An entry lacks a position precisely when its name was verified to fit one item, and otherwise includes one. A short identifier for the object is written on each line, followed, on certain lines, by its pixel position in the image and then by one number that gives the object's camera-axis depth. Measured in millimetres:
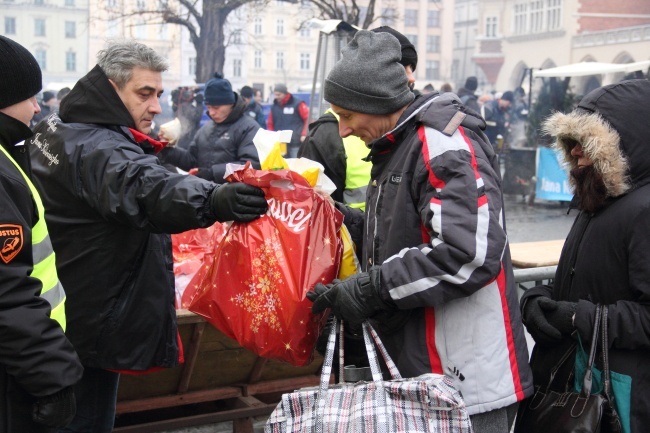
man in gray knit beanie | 2547
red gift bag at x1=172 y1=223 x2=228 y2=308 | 4395
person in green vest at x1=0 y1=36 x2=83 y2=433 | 2438
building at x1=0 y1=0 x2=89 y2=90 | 86250
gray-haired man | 3045
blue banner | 14430
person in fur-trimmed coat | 2746
